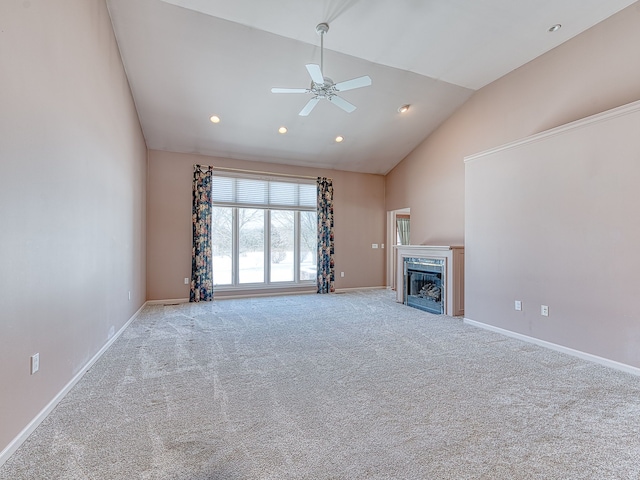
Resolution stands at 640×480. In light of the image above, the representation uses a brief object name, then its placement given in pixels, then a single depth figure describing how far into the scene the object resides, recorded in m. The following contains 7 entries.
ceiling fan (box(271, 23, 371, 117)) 3.46
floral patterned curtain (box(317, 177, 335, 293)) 7.44
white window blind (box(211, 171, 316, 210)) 6.69
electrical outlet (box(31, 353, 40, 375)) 2.04
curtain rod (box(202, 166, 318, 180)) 6.64
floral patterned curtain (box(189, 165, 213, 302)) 6.33
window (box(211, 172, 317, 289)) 6.70
